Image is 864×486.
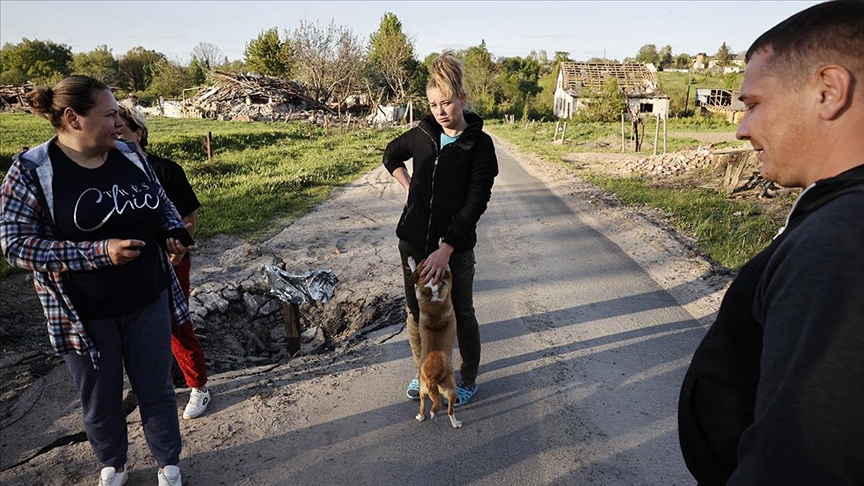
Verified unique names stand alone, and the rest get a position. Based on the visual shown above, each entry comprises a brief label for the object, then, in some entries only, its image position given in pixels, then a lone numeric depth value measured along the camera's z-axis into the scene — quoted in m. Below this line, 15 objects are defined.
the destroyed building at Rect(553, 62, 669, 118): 42.97
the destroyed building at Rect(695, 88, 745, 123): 47.39
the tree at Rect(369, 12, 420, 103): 48.78
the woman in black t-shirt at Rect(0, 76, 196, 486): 2.50
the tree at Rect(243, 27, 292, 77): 58.50
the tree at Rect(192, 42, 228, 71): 72.31
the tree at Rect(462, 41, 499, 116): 57.87
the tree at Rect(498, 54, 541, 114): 60.00
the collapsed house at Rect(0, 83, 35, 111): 41.28
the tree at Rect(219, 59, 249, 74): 69.87
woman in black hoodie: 3.24
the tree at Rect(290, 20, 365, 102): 40.03
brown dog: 3.39
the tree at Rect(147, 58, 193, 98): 56.00
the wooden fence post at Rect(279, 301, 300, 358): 4.66
